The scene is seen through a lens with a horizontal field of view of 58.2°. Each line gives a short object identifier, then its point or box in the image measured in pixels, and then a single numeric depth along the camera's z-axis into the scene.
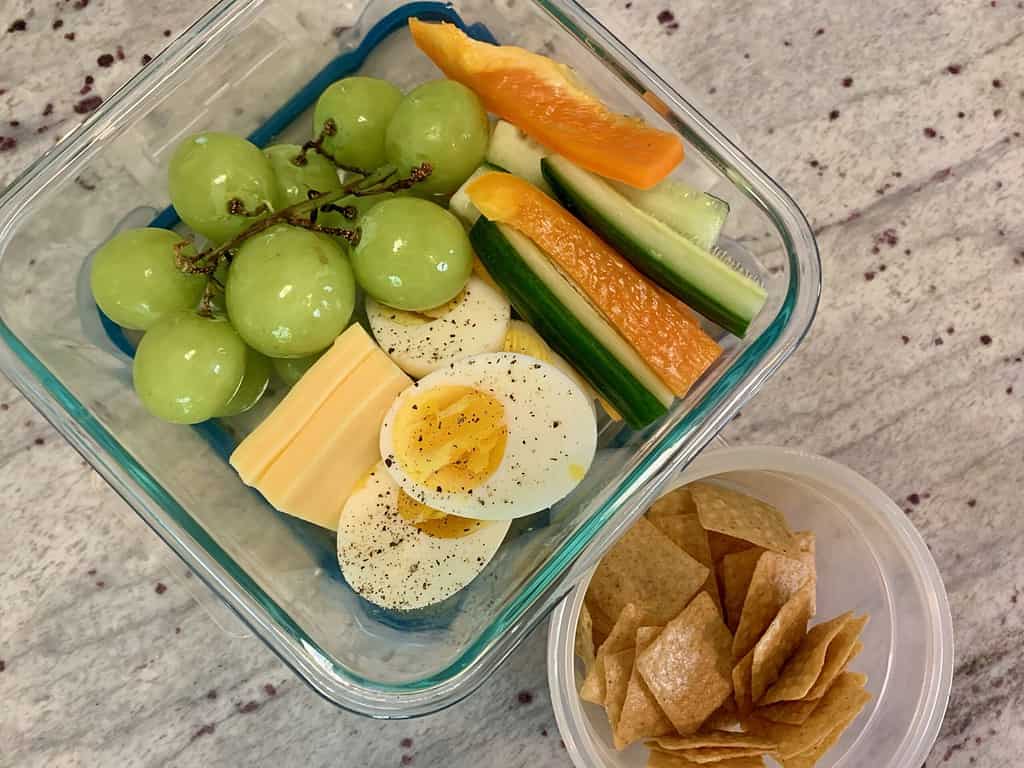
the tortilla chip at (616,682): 0.27
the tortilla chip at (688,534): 0.29
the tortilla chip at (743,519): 0.27
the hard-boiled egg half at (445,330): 0.24
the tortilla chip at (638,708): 0.27
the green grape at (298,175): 0.24
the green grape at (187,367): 0.22
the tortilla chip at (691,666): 0.26
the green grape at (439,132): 0.23
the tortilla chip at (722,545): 0.30
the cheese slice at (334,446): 0.23
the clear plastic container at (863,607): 0.27
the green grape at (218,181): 0.22
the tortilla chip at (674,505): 0.30
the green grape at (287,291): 0.22
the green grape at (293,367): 0.24
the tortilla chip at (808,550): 0.28
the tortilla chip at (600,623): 0.29
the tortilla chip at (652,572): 0.28
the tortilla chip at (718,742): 0.26
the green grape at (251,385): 0.24
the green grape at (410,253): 0.22
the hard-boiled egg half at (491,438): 0.23
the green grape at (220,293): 0.24
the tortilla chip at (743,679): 0.27
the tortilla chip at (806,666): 0.26
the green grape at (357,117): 0.24
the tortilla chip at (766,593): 0.27
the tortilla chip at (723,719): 0.28
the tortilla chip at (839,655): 0.26
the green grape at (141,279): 0.23
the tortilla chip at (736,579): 0.29
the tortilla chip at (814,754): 0.26
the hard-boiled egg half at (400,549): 0.24
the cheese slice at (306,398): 0.23
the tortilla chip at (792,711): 0.26
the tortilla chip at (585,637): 0.28
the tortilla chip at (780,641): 0.27
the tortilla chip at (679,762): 0.27
